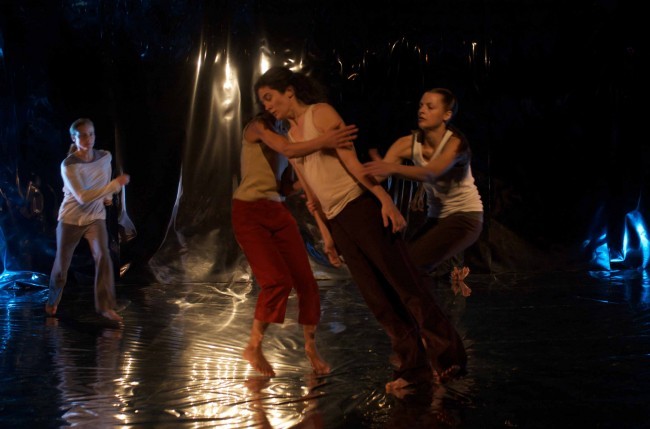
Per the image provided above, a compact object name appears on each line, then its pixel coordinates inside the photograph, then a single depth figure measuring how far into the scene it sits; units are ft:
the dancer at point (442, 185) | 11.81
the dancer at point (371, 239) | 10.13
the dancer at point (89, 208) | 16.16
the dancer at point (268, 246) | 11.59
